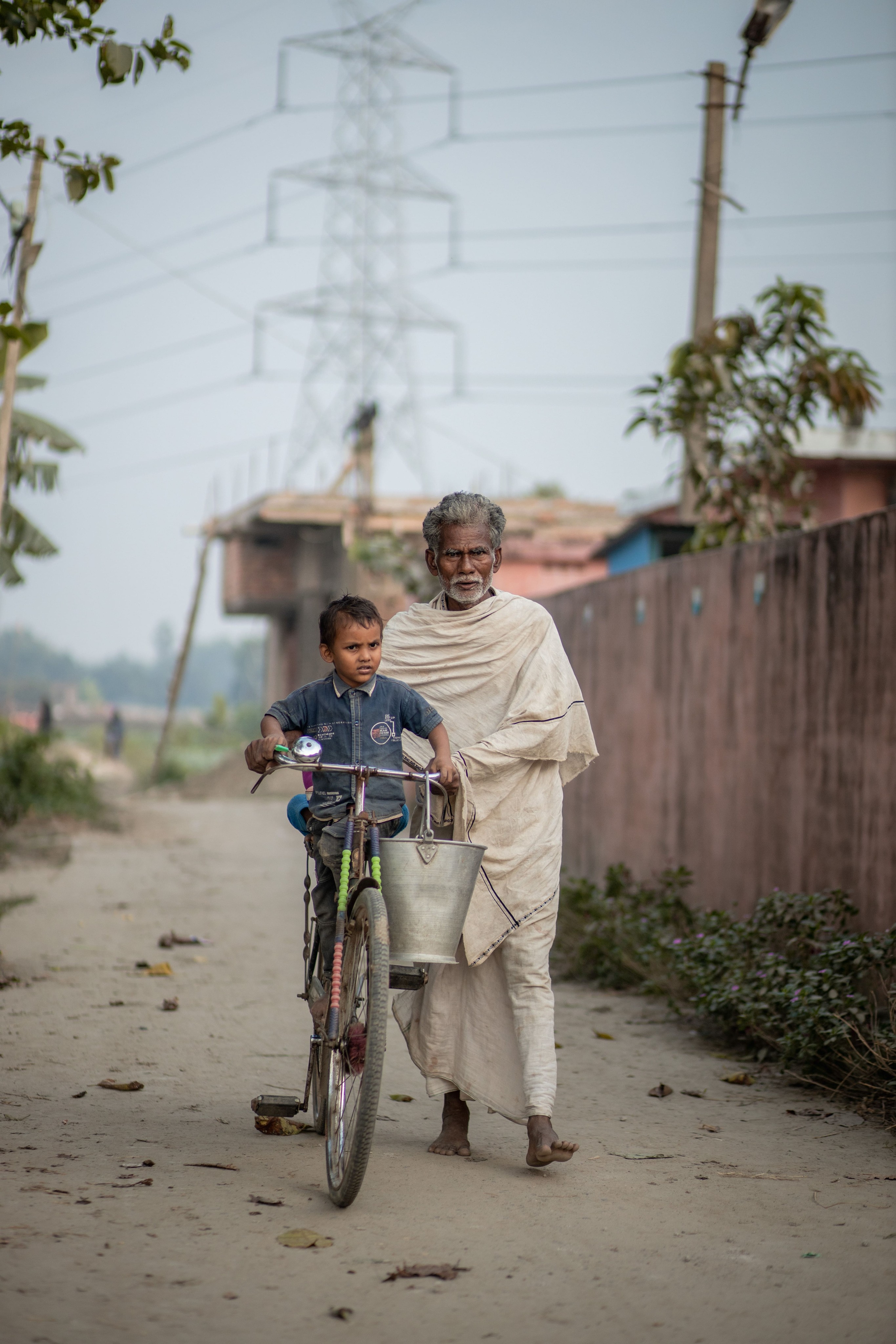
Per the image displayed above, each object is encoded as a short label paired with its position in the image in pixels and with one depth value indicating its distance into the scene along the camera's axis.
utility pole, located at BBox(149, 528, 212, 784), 29.80
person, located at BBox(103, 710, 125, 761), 39.00
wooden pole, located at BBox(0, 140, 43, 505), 9.43
